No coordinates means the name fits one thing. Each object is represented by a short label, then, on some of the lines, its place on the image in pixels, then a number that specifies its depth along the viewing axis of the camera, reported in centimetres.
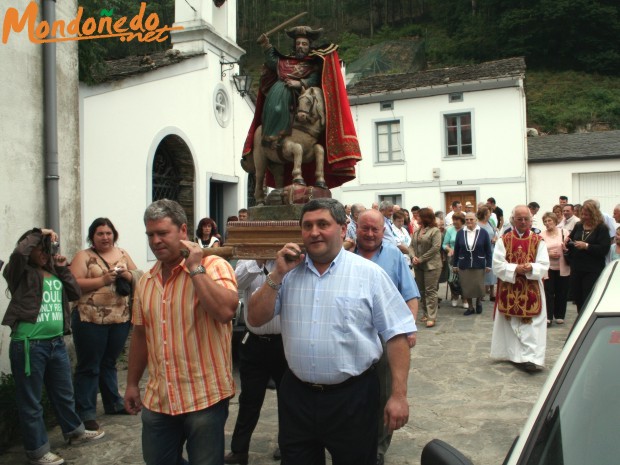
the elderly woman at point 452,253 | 1144
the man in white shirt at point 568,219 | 1059
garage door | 2211
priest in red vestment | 700
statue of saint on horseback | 437
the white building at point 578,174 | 2198
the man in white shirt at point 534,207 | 1298
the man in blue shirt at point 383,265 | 442
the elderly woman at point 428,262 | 1000
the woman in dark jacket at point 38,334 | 454
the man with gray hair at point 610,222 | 952
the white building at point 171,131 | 886
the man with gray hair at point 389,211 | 836
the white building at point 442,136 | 2258
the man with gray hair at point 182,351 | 303
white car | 204
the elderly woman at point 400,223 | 1064
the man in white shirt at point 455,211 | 1164
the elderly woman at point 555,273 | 934
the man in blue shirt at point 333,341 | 292
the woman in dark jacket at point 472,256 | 1048
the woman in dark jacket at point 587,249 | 823
